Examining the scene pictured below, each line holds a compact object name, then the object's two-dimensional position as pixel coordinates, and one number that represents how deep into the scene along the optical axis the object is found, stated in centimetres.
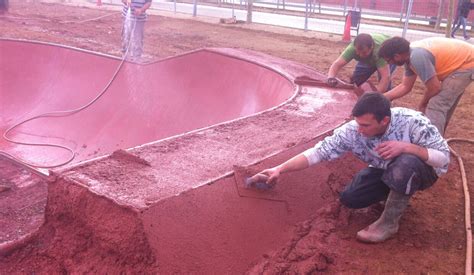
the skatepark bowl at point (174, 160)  262
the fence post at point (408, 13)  1141
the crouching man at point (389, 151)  300
